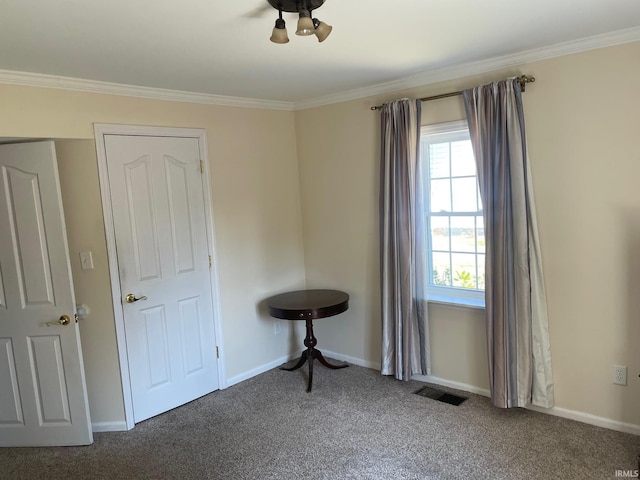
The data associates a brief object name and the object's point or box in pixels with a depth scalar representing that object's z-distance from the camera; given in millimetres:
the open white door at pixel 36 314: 2895
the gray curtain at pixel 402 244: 3453
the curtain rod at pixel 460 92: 2895
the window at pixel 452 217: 3391
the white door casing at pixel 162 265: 3230
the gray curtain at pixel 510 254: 2928
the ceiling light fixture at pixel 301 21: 1834
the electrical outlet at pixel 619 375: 2783
